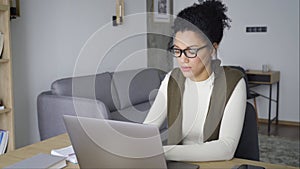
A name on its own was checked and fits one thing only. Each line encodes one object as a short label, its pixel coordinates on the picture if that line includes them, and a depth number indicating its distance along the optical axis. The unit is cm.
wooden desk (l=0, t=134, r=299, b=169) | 116
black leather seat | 137
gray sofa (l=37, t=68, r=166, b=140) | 276
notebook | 109
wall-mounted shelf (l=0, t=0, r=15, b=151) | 235
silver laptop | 85
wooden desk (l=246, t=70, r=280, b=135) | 421
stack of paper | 122
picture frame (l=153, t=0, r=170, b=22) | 471
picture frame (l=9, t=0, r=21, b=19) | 271
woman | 122
